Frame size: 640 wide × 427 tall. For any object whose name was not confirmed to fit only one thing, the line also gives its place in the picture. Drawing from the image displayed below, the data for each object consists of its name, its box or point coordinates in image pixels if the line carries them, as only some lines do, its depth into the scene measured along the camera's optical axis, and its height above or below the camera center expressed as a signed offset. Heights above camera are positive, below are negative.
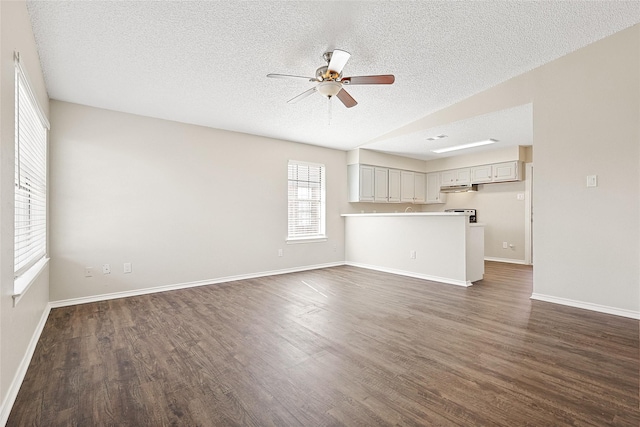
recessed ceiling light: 5.72 +1.37
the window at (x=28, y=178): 2.13 +0.28
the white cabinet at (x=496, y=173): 6.29 +0.89
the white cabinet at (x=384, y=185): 6.39 +0.65
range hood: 7.20 +0.61
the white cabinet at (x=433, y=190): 7.79 +0.60
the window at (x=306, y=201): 5.75 +0.23
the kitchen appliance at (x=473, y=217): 7.32 -0.10
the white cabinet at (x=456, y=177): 7.14 +0.89
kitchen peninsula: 4.50 -0.56
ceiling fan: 2.66 +1.27
